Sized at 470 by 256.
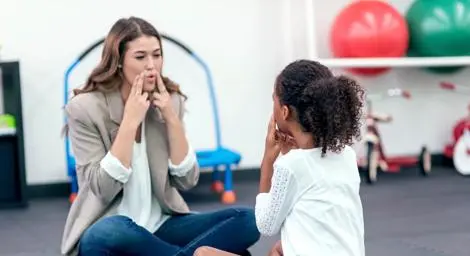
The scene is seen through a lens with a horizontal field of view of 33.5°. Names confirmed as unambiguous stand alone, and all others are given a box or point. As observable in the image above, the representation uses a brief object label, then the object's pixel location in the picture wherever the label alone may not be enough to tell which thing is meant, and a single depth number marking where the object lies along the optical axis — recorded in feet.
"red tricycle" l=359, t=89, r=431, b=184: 15.29
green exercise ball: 14.79
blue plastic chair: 13.62
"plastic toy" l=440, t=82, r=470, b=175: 16.08
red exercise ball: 14.47
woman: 7.43
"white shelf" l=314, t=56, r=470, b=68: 14.53
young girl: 5.79
